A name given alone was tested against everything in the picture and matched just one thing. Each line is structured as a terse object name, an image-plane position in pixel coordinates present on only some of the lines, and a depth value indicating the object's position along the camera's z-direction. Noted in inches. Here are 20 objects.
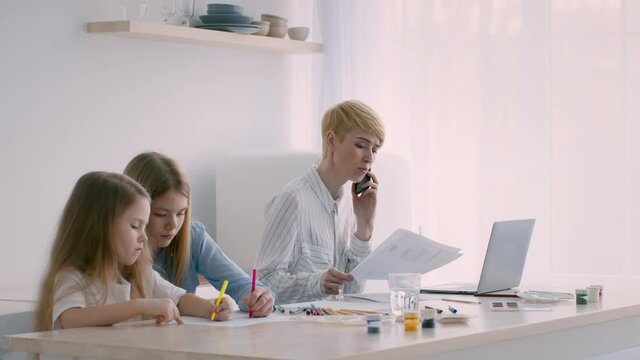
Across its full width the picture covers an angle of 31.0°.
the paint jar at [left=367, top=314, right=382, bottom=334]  90.8
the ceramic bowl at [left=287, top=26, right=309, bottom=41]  200.7
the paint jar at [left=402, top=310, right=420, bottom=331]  92.9
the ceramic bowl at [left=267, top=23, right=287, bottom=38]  197.9
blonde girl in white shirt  97.4
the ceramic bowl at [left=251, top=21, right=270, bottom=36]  193.6
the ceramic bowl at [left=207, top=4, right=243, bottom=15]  186.9
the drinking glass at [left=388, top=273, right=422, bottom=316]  104.3
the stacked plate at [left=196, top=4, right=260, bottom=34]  185.5
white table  81.0
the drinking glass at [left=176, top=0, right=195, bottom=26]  182.2
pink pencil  104.4
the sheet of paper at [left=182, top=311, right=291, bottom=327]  98.9
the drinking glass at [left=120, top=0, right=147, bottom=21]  175.2
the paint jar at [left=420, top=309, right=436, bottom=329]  94.3
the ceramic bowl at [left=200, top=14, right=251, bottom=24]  185.3
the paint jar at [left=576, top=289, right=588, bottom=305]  115.3
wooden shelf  169.6
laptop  125.0
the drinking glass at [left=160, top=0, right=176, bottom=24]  179.9
